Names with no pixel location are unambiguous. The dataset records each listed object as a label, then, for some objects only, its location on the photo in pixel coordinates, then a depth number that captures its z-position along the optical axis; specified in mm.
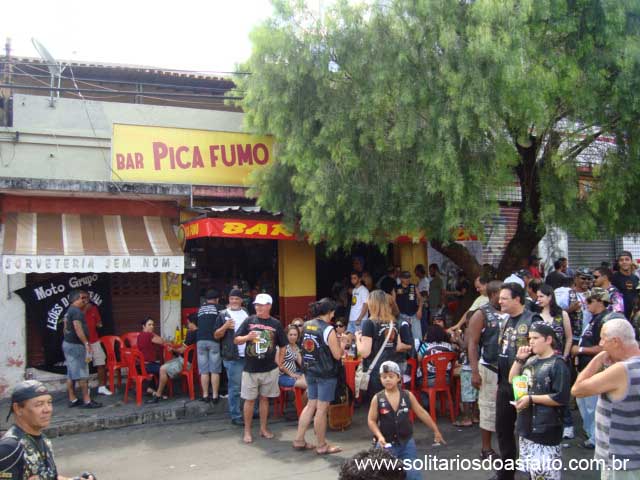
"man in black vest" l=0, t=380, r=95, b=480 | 3225
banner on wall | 10297
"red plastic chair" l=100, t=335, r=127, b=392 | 9602
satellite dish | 10828
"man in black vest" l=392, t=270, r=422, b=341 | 11242
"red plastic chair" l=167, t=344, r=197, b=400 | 9380
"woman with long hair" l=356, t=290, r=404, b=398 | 6082
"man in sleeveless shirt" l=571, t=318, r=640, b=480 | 3652
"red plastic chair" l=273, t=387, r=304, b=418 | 8234
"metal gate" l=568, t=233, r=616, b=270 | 16047
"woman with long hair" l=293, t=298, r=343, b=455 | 6711
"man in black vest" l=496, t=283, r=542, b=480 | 5328
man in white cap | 7375
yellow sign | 10875
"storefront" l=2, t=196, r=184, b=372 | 9633
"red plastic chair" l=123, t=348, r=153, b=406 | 9125
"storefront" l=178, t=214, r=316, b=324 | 11750
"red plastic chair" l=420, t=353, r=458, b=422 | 8039
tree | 7980
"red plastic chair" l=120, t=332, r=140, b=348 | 10100
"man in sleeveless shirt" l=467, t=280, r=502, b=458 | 5836
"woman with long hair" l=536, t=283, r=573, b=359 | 6500
